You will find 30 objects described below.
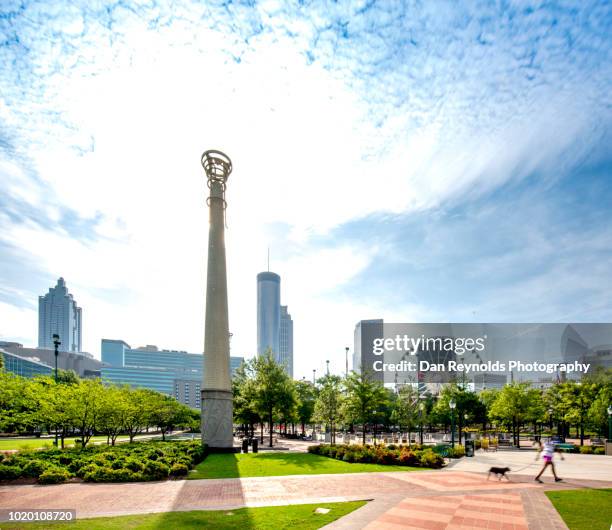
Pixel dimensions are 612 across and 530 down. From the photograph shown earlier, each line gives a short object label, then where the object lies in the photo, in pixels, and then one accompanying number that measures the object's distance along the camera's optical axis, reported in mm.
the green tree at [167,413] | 48519
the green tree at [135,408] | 38562
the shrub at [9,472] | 19031
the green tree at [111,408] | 31266
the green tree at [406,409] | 50088
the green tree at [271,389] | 39312
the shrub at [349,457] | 27038
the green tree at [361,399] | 35312
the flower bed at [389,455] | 24750
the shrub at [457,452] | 30978
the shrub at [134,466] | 20188
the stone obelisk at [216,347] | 34281
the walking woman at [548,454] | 18672
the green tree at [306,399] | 65375
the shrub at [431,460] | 24406
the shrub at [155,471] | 19875
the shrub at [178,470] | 20594
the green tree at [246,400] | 41781
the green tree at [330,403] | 43188
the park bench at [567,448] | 37750
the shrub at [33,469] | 19438
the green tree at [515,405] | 48938
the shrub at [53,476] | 18750
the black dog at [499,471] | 19406
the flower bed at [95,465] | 19266
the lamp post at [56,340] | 37331
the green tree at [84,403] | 29938
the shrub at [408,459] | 24984
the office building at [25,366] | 163575
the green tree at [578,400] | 44469
